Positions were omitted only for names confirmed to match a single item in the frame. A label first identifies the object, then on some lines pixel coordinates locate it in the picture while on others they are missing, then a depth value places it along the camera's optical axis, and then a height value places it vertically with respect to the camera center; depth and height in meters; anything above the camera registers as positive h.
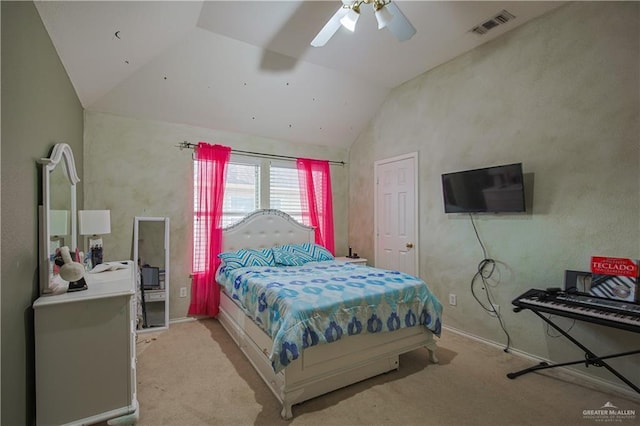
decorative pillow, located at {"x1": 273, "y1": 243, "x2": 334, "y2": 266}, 3.88 -0.53
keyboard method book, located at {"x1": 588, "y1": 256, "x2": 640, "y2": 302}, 2.17 -0.49
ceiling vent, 2.77 +1.86
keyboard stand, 2.08 -1.12
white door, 3.98 +0.01
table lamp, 2.66 -0.09
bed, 2.07 -0.92
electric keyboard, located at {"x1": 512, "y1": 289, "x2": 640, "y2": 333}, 1.94 -0.69
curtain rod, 3.86 +0.91
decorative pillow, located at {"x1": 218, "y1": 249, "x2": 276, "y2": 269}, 3.61 -0.53
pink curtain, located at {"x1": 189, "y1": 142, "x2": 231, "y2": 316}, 3.86 -0.28
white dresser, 1.66 -0.83
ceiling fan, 2.13 +1.46
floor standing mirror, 3.53 -0.63
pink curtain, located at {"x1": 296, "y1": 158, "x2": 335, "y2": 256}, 4.73 +0.29
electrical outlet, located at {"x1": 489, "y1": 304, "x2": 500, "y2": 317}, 3.08 -1.01
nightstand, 4.49 -0.69
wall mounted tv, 2.83 +0.25
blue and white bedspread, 2.07 -0.73
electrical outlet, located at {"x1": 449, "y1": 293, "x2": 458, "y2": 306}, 3.49 -1.01
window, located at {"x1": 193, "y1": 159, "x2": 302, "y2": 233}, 4.16 +0.39
